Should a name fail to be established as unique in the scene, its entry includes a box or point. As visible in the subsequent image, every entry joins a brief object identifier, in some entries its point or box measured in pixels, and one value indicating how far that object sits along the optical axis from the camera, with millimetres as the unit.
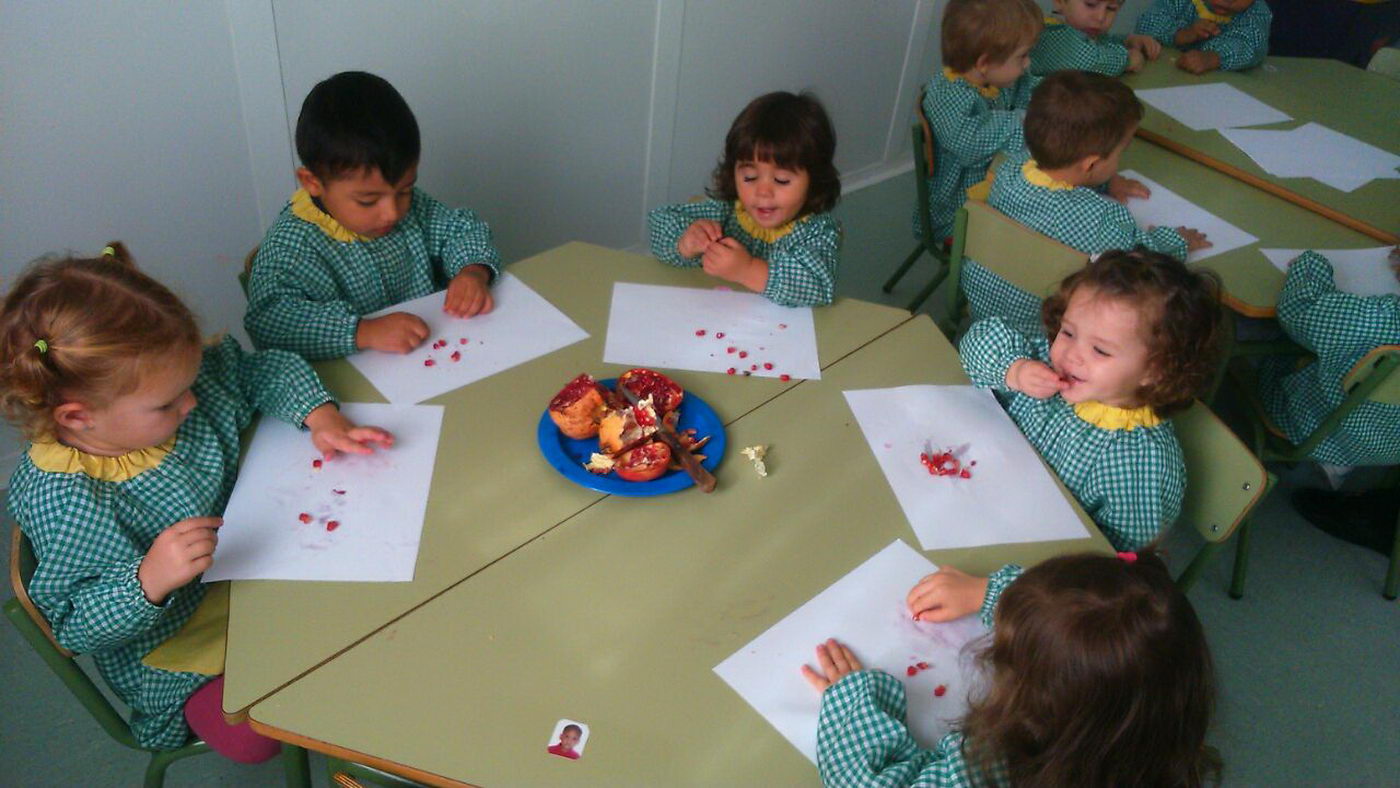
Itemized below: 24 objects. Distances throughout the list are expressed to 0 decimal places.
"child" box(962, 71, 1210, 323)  2203
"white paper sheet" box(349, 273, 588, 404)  1515
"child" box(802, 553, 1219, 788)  962
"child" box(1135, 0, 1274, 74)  3158
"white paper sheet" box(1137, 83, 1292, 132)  2812
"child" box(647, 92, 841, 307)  1821
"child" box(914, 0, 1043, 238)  2762
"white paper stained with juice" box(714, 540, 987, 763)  1081
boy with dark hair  1577
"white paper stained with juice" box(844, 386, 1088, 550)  1351
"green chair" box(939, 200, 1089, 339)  1895
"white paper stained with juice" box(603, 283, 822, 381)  1625
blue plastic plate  1320
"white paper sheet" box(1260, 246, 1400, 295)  2109
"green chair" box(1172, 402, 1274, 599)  1448
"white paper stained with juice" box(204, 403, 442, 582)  1179
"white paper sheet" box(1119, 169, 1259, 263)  2188
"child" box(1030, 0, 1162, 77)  3059
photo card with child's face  1000
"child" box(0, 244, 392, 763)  1153
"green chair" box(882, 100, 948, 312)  2635
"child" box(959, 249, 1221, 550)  1495
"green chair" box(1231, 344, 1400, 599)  1808
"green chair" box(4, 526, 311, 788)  1107
